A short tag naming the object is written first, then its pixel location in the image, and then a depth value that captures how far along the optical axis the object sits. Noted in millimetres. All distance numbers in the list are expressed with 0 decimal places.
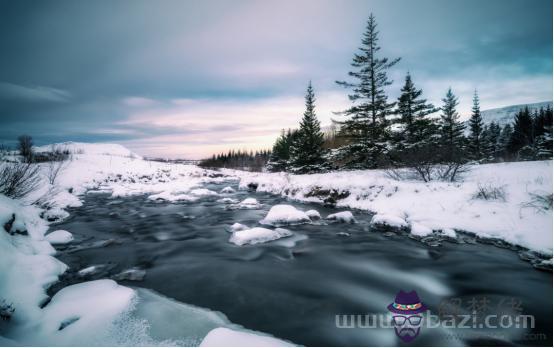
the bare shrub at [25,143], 20111
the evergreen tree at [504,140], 43166
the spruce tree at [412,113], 19062
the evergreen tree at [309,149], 24125
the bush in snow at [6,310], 2600
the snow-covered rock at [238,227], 7504
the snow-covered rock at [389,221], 6887
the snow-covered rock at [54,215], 8330
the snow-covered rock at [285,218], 8086
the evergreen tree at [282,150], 42175
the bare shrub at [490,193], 6440
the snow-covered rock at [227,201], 12727
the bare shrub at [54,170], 14438
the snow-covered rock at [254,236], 6273
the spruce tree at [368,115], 18469
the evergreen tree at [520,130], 34719
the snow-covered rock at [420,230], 6204
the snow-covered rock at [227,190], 17469
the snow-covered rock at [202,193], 15567
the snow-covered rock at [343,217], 7994
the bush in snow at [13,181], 6387
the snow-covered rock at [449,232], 5896
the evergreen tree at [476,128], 35094
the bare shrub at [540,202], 5297
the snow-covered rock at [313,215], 8586
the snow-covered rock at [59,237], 5906
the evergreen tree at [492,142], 39175
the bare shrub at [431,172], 9625
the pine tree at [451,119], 30297
